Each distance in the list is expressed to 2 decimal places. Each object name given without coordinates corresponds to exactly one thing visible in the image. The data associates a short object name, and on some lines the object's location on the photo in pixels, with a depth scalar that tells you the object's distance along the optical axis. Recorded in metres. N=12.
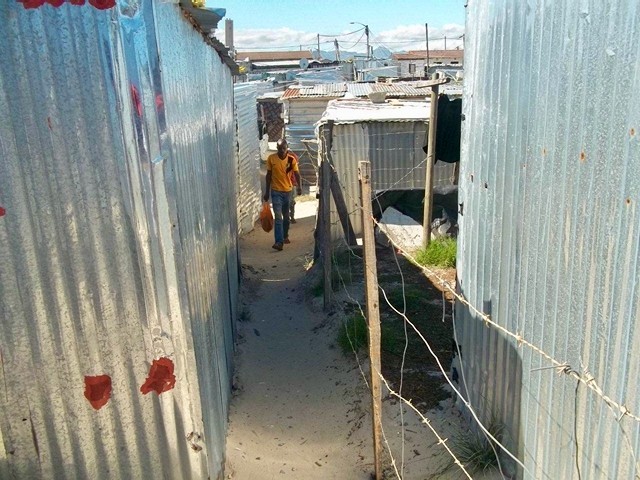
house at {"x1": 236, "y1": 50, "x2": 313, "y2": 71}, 39.16
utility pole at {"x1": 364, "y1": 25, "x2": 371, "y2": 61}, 50.49
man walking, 10.04
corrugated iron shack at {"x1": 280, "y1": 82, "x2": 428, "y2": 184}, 16.73
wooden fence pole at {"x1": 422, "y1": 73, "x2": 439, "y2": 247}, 7.98
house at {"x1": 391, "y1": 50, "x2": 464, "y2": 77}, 39.94
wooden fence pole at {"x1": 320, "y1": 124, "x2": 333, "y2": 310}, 6.87
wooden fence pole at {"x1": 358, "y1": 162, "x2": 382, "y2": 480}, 3.52
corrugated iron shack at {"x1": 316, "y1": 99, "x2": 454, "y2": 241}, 9.69
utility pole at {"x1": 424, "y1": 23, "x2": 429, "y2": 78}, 38.53
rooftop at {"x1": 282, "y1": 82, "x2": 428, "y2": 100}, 14.93
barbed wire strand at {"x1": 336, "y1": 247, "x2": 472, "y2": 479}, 4.20
